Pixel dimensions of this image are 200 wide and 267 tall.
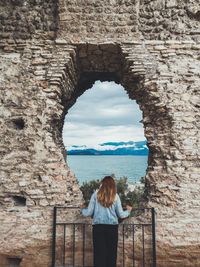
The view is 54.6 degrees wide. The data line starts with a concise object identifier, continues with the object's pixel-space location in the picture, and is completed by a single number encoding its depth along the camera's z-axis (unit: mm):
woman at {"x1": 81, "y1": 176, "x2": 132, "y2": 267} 2848
